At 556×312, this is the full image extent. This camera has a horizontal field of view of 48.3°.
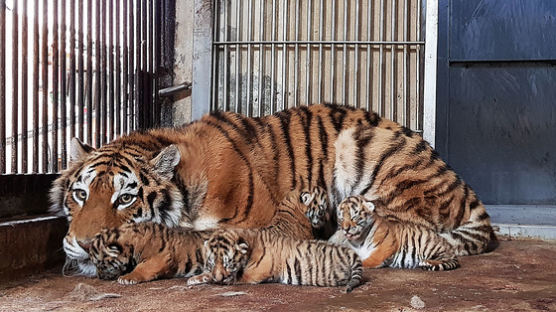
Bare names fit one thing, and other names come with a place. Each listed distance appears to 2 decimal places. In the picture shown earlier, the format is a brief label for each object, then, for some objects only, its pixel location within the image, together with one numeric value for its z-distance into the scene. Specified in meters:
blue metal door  4.79
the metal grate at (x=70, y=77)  2.94
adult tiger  2.88
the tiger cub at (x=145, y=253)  2.68
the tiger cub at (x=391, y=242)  3.06
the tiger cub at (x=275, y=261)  2.55
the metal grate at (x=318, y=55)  4.75
